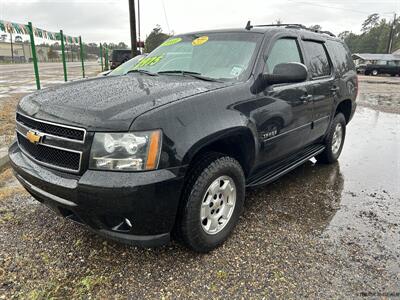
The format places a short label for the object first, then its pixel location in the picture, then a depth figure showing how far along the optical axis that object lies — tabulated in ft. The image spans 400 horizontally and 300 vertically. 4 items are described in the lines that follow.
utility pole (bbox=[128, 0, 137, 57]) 45.85
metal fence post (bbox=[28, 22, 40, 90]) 30.99
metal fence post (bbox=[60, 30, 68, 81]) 41.22
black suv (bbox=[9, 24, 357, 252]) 6.72
